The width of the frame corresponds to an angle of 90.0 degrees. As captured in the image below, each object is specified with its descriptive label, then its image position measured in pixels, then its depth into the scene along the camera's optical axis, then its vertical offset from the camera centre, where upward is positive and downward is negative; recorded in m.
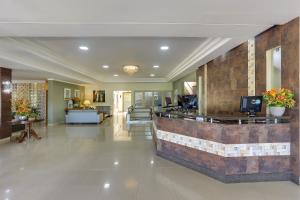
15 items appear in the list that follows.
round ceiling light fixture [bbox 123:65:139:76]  6.44 +1.35
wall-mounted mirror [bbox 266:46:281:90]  3.00 +0.60
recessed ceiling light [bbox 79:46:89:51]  4.60 +1.61
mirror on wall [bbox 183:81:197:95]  8.18 +0.68
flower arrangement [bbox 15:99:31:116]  5.12 -0.29
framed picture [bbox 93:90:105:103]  11.79 +0.28
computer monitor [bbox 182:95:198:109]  4.49 -0.07
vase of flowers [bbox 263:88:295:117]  2.47 -0.01
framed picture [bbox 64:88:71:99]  9.37 +0.42
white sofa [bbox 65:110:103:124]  8.45 -0.93
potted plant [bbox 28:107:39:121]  5.30 -0.57
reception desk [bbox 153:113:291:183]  2.54 -0.86
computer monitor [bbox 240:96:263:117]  2.79 -0.09
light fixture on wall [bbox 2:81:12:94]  5.24 +0.47
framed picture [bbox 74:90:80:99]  10.57 +0.43
